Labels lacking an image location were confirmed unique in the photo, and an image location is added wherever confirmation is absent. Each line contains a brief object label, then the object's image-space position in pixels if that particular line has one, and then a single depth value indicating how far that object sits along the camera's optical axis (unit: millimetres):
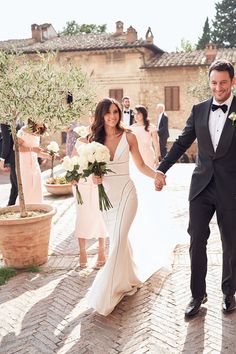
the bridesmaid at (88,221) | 5551
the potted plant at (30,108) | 5091
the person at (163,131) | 15194
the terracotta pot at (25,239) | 5363
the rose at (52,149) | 7970
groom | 3699
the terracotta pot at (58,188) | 10453
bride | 4137
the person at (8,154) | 7050
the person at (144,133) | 8930
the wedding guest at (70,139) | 12598
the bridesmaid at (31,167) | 6934
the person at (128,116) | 13211
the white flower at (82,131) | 5996
